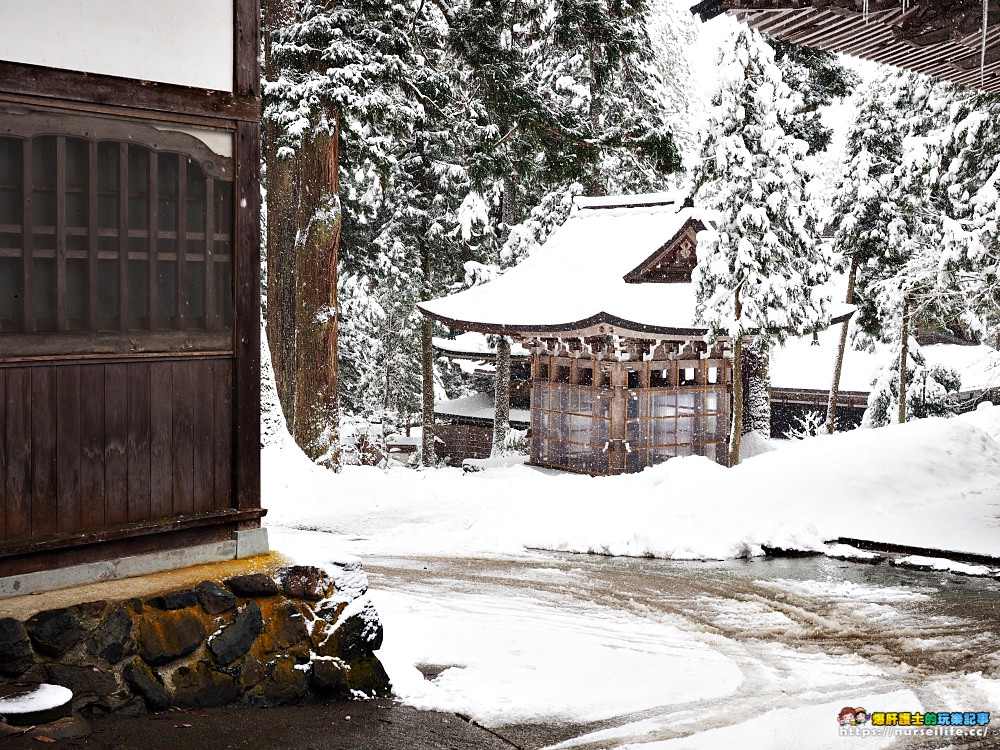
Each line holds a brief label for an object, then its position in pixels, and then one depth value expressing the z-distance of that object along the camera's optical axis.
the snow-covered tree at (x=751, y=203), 16.88
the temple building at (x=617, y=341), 17.75
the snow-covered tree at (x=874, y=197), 23.62
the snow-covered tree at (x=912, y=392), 24.14
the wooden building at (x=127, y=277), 5.21
